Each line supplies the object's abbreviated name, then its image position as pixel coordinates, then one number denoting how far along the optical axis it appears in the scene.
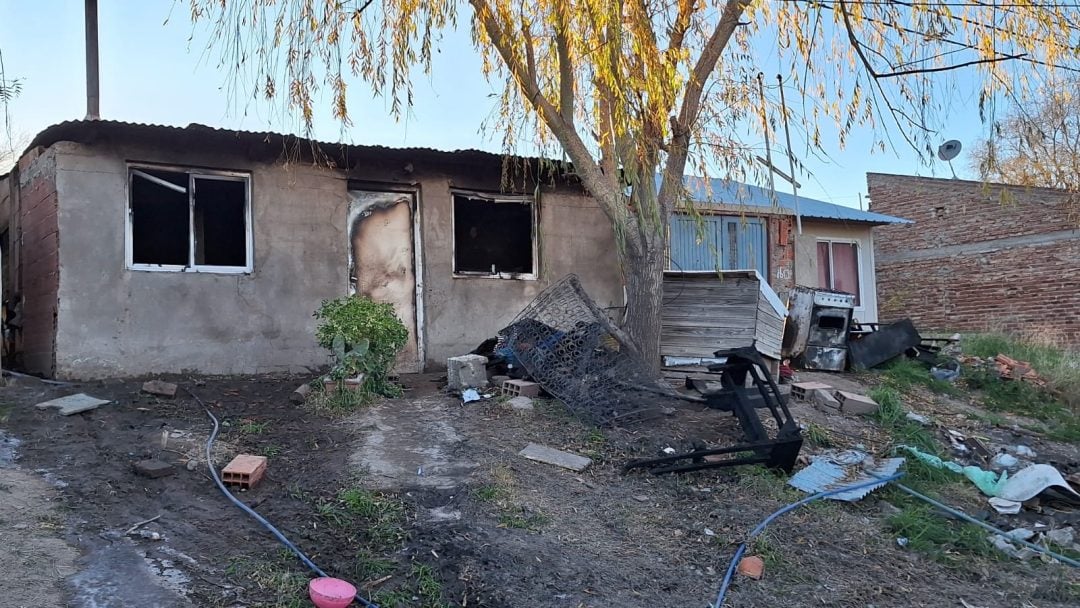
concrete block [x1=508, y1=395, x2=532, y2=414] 6.56
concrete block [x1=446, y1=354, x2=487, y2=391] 7.18
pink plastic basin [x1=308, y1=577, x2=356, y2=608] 3.43
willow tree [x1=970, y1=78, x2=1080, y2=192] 14.30
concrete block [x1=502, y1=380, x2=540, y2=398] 6.84
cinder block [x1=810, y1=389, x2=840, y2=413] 7.47
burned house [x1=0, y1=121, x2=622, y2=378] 7.15
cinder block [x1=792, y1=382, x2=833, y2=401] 7.68
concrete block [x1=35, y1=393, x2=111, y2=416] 5.97
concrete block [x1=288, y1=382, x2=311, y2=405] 6.71
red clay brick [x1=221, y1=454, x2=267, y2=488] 4.77
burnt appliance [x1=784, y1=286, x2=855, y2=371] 9.52
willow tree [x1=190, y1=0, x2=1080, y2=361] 5.79
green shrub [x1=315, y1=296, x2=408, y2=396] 6.69
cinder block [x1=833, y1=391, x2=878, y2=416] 7.41
